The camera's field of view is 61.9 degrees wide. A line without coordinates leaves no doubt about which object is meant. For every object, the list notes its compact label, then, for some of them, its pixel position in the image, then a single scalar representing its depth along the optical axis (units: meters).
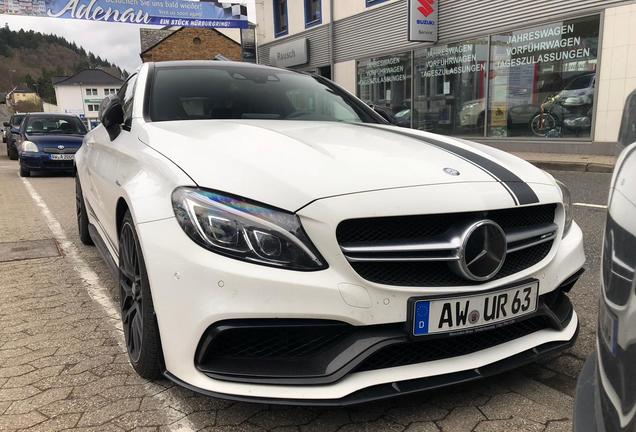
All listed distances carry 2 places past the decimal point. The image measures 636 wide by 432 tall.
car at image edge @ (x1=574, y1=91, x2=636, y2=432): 1.03
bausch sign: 20.41
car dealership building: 10.81
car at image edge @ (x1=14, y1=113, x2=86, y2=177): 11.94
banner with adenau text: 20.19
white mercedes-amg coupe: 1.78
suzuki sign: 14.22
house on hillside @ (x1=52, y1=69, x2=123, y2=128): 80.81
